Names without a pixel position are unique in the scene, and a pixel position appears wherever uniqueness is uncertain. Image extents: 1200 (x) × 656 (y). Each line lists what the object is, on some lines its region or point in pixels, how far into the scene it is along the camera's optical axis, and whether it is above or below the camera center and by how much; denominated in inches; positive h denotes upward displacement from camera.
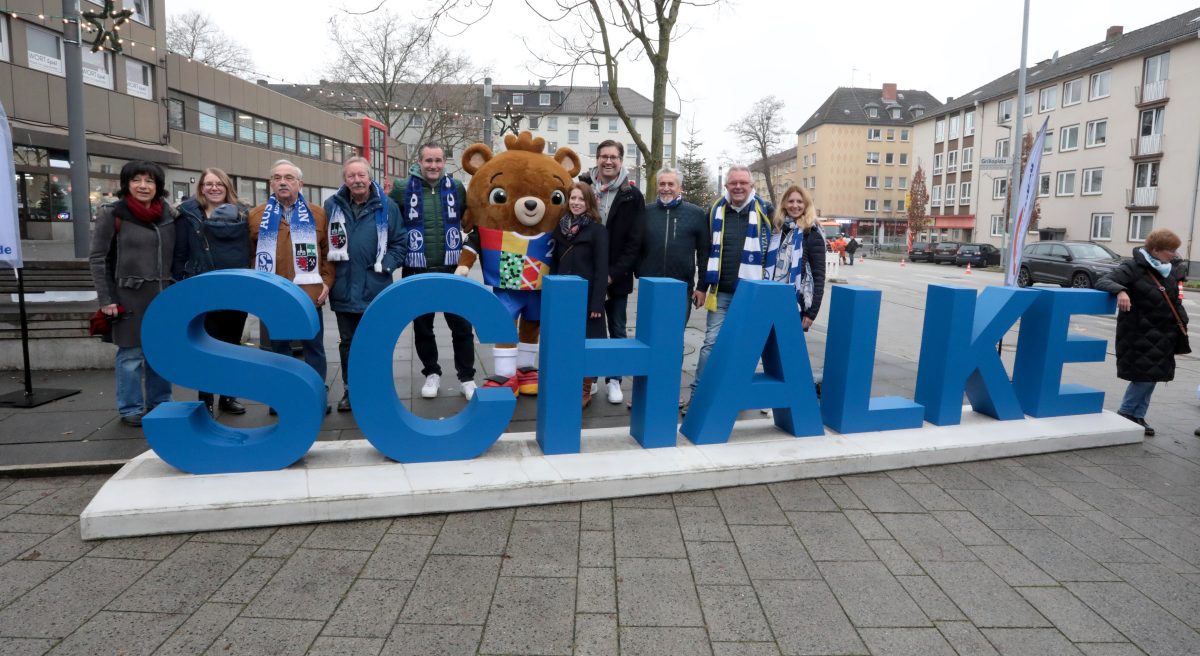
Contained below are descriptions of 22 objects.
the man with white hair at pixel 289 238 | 202.1 -1.2
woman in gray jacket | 196.7 -8.9
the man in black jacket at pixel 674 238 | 219.6 +1.9
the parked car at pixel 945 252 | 1547.7 -1.4
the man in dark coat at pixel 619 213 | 219.0 +9.1
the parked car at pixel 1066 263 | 846.5 -10.5
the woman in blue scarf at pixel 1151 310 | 215.5 -15.9
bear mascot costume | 217.6 +5.2
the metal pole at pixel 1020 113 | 973.7 +191.1
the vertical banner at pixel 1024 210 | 270.5 +16.3
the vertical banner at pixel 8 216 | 215.8 +3.3
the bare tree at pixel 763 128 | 2524.6 +412.7
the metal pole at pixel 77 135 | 393.7 +52.6
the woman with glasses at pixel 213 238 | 204.5 -1.6
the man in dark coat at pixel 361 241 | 206.1 -1.4
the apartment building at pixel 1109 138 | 1305.4 +243.7
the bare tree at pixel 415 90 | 1512.1 +326.1
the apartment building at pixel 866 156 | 2898.6 +371.4
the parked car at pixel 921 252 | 1610.5 -3.1
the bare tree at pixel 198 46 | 1720.0 +445.6
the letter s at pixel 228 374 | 155.0 -30.6
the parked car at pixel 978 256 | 1453.0 -7.0
